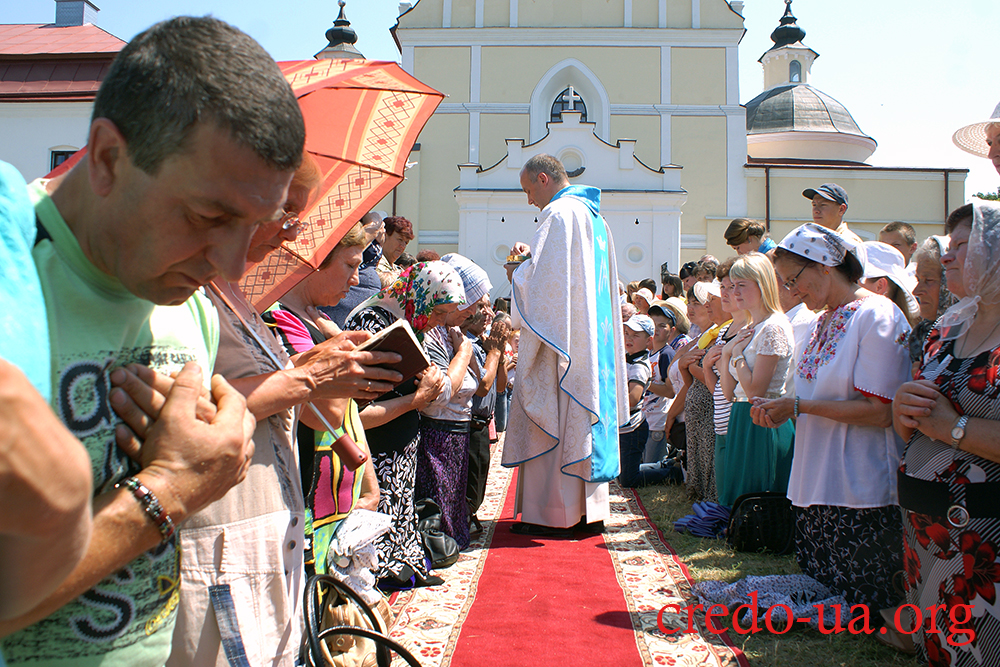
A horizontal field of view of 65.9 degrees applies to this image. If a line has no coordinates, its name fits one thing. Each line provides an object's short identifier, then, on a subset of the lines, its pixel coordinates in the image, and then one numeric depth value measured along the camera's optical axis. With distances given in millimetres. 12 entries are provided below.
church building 26953
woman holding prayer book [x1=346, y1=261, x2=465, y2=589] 3908
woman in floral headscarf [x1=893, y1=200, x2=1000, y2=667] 2613
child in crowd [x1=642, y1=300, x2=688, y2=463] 7965
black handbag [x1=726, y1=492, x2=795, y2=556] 4828
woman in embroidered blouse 3561
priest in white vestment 5438
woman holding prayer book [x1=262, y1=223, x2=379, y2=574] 2701
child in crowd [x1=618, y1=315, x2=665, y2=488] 7223
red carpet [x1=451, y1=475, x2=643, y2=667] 3330
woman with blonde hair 4746
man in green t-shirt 992
